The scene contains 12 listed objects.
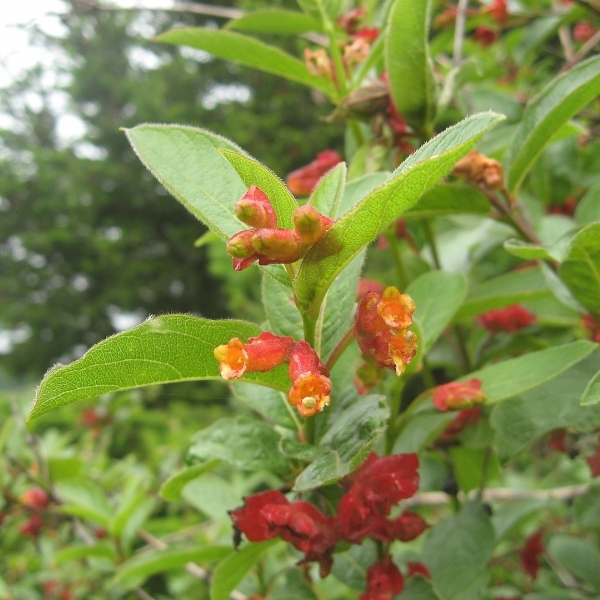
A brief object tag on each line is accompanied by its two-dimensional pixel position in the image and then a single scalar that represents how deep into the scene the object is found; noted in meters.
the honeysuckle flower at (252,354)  0.16
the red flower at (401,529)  0.21
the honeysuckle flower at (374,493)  0.19
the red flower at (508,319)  0.31
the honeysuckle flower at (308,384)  0.15
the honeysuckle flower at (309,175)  0.30
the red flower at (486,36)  0.52
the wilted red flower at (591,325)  0.28
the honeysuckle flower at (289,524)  0.19
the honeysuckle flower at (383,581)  0.22
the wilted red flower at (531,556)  0.38
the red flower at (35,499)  0.46
